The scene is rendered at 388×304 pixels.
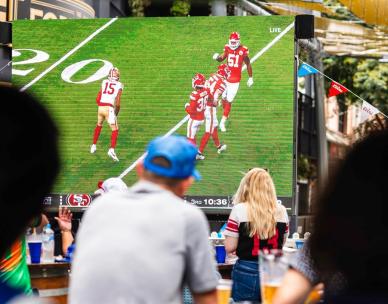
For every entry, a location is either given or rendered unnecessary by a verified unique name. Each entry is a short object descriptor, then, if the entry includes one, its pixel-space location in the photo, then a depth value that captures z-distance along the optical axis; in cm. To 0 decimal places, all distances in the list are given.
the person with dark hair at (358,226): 321
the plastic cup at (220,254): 1379
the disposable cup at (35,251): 1244
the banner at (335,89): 1788
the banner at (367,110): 1754
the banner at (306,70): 1705
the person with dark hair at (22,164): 272
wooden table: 1254
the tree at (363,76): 3964
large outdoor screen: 1698
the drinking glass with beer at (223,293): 571
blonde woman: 1131
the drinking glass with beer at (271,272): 487
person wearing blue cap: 471
